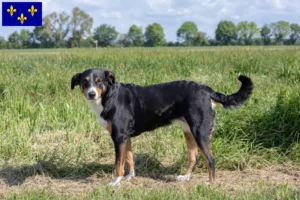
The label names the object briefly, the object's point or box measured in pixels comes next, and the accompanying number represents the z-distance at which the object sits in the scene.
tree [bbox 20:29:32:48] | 58.63
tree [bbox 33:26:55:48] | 56.50
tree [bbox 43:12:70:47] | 54.33
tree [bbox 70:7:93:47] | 55.78
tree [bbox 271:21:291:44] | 73.31
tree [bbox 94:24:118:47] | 62.16
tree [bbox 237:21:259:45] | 71.21
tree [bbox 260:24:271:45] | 64.29
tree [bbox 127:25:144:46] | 75.94
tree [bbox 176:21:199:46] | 86.54
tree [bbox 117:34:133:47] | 58.29
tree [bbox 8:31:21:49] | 55.46
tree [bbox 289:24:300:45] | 54.06
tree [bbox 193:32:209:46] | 69.22
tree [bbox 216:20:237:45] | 68.96
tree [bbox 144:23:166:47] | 80.47
